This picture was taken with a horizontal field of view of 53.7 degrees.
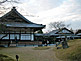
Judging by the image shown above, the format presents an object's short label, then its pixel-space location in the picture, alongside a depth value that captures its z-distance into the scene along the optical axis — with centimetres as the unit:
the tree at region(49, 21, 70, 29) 2222
